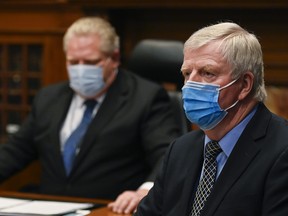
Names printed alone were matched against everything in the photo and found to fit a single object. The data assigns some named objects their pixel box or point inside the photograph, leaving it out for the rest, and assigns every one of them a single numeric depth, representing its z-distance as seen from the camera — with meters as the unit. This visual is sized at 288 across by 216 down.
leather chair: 6.99
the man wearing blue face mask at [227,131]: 4.02
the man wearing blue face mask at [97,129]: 6.80
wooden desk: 5.18
